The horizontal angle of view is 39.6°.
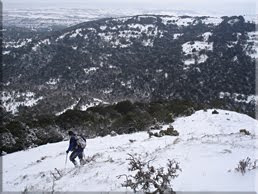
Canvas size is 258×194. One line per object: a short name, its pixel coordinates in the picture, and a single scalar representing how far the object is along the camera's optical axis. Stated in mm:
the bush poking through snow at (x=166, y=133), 22250
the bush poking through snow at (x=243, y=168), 8385
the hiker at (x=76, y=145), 12805
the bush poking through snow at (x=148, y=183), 7251
